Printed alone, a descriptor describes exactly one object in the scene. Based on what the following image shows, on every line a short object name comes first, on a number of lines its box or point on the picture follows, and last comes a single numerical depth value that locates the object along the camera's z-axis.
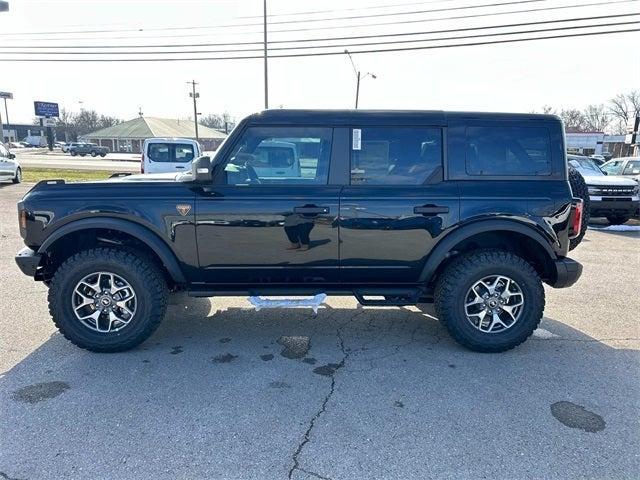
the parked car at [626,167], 12.14
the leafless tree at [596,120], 79.60
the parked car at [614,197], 10.32
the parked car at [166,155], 11.70
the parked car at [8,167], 15.85
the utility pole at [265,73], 19.58
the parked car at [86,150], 54.31
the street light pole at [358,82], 27.99
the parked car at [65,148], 57.61
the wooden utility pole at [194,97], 48.55
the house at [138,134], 65.56
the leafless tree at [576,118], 81.00
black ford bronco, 3.54
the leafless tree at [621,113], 74.04
